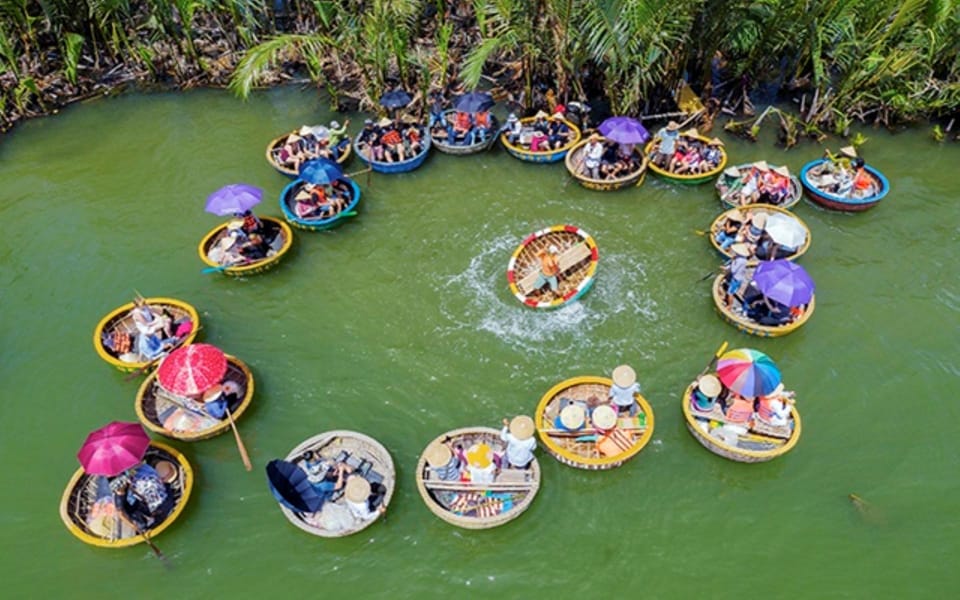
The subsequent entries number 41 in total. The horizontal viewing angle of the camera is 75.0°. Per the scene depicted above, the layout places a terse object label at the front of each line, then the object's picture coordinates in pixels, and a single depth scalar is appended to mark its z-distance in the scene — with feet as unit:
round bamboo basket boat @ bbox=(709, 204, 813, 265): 49.93
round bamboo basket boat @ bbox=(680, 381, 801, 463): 36.88
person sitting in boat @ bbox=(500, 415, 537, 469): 35.32
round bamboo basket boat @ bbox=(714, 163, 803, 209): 54.08
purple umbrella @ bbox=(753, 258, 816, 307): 41.06
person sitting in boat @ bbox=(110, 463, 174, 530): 35.27
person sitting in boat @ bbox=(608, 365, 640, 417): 37.88
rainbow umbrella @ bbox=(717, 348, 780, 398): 37.06
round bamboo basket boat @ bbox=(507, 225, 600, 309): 46.91
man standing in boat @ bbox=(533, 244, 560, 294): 46.65
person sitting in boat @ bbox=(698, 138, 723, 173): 57.06
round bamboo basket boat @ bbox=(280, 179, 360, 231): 53.83
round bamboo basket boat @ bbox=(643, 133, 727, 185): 56.29
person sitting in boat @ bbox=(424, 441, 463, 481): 35.58
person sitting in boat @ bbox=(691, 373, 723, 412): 38.45
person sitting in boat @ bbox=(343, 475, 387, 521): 34.19
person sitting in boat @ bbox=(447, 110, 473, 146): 61.46
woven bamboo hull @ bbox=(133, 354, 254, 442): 39.60
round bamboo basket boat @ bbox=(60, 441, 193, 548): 34.95
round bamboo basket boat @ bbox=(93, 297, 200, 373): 44.68
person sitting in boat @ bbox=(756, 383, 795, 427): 38.27
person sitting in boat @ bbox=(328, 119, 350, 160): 60.90
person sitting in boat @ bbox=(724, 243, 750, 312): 46.16
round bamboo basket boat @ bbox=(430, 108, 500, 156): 60.96
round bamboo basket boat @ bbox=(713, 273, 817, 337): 43.50
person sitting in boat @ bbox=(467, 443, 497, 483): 36.11
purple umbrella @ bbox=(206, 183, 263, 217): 49.65
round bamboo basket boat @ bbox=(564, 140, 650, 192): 56.29
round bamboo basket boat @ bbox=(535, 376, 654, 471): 37.17
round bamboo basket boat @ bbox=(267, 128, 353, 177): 59.72
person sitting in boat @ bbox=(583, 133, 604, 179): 56.90
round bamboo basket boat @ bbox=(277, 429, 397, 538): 37.11
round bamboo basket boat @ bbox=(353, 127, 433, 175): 59.26
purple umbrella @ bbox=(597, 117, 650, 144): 54.80
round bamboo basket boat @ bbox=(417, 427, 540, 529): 35.06
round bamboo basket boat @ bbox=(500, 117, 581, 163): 59.57
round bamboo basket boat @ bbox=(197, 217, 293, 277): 50.26
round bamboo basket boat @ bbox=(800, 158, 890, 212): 53.11
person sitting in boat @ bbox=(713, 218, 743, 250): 50.34
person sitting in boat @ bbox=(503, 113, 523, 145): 62.03
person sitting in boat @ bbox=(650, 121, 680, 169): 56.90
